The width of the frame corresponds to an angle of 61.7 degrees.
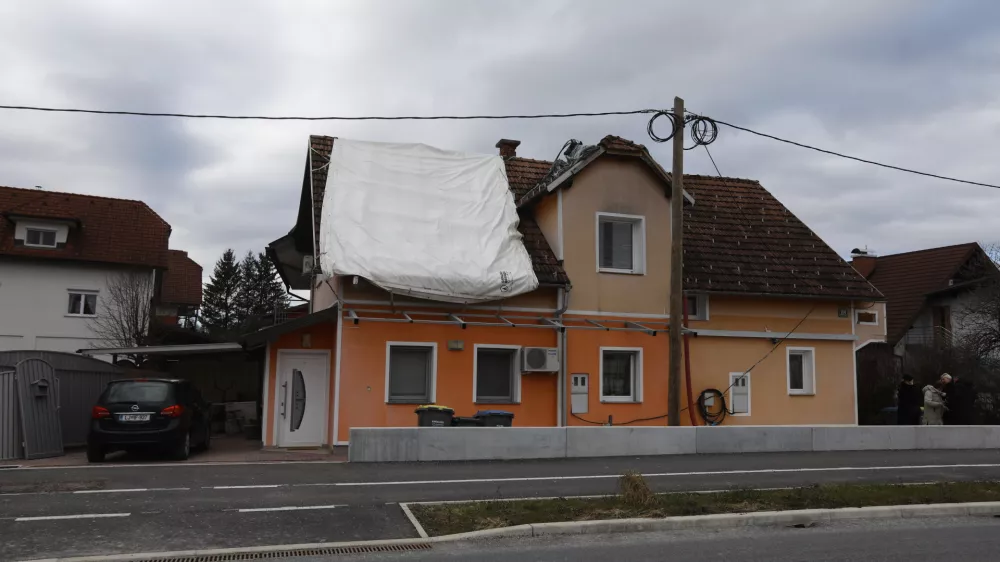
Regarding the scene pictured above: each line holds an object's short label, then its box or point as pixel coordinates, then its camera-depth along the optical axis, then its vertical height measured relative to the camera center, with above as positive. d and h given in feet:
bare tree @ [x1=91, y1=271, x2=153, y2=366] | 111.45 +9.30
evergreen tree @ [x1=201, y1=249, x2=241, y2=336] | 243.60 +25.00
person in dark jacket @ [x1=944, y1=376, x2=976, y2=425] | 67.26 -1.05
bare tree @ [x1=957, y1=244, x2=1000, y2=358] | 85.71 +7.10
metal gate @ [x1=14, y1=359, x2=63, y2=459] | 51.13 -1.88
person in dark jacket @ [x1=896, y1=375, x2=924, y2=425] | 64.75 -1.05
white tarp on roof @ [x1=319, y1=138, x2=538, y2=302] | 57.72 +11.63
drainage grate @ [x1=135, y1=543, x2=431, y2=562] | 24.94 -5.28
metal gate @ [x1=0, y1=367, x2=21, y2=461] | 50.37 -2.54
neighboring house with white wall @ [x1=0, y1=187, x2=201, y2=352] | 116.67 +16.17
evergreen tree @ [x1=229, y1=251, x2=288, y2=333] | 247.09 +27.71
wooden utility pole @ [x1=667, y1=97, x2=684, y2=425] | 57.52 +8.39
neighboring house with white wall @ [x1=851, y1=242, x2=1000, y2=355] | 114.93 +13.69
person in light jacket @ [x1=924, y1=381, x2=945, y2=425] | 64.54 -1.25
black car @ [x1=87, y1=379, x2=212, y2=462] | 48.19 -2.33
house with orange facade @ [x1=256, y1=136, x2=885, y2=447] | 59.16 +4.32
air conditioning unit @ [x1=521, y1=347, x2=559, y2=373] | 61.31 +1.76
